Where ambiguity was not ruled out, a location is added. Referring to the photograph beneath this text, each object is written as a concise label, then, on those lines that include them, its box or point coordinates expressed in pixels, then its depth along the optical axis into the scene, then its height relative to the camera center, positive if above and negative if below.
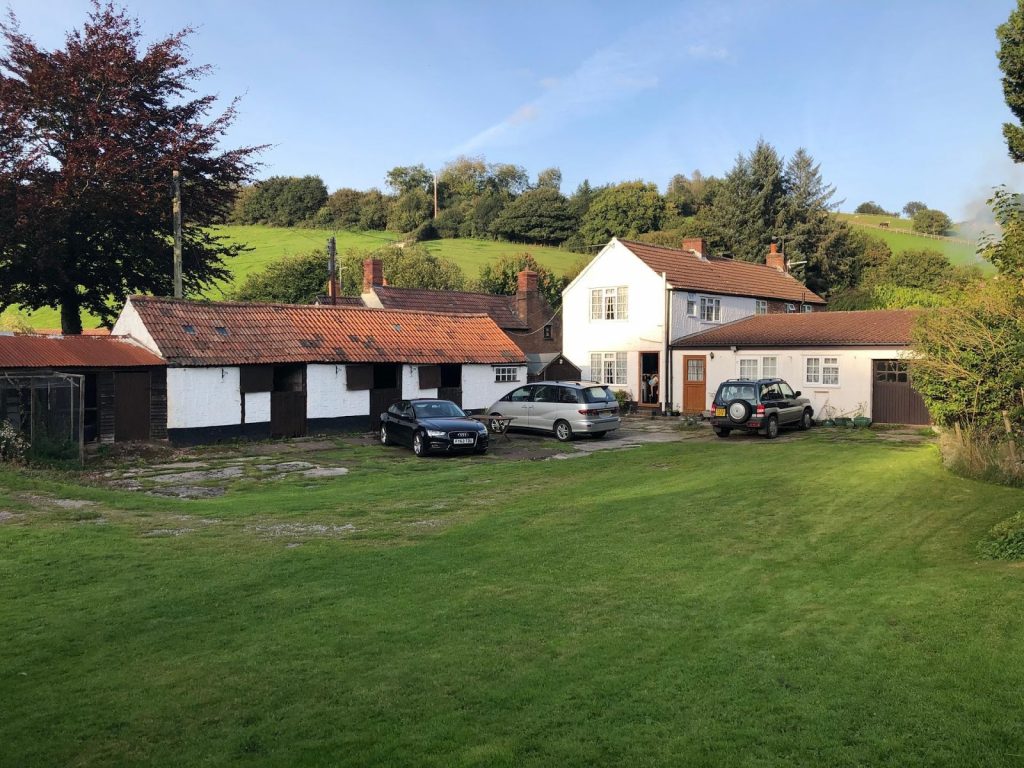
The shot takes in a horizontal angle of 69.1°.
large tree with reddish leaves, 25.42 +7.44
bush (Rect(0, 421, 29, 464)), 16.56 -1.65
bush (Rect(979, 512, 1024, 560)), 8.48 -1.99
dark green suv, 23.77 -1.11
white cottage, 33.75 +3.11
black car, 20.39 -1.57
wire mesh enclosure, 17.98 -0.95
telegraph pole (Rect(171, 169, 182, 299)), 27.17 +5.23
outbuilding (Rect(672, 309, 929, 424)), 27.56 +0.56
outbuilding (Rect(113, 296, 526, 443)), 22.86 +0.34
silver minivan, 23.23 -1.16
